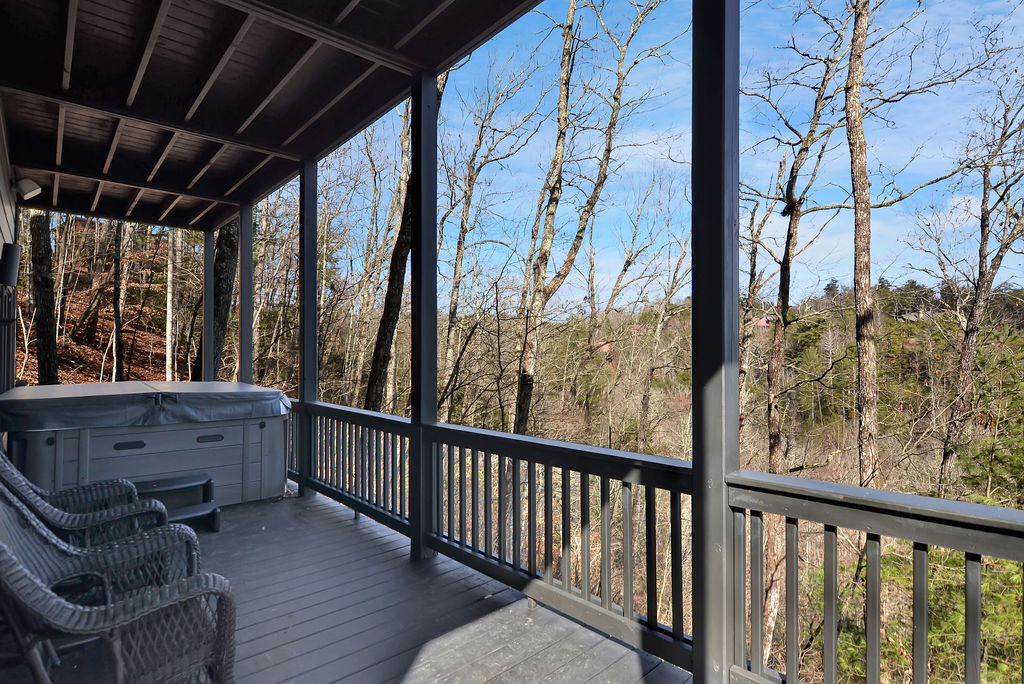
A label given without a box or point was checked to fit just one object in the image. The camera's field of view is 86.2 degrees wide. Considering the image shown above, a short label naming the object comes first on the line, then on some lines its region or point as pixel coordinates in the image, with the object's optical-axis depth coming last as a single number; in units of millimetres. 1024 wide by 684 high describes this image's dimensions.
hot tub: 3877
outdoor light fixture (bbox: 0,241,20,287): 3660
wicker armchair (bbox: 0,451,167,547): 2471
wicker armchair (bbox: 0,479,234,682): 1546
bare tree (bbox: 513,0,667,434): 9789
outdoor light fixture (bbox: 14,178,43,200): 5320
